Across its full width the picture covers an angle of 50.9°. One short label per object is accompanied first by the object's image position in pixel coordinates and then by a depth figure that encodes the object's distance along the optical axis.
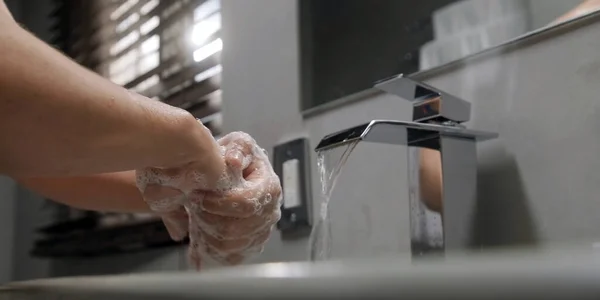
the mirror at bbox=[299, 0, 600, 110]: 0.71
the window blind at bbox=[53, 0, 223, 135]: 1.15
